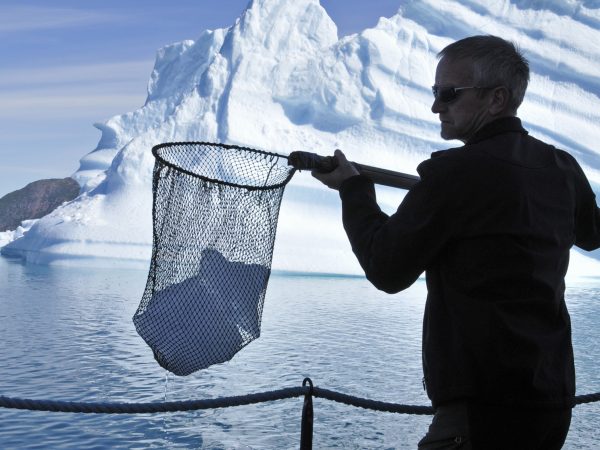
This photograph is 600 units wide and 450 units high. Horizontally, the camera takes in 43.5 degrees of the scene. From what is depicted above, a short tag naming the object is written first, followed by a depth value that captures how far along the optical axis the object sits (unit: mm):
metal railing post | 1923
